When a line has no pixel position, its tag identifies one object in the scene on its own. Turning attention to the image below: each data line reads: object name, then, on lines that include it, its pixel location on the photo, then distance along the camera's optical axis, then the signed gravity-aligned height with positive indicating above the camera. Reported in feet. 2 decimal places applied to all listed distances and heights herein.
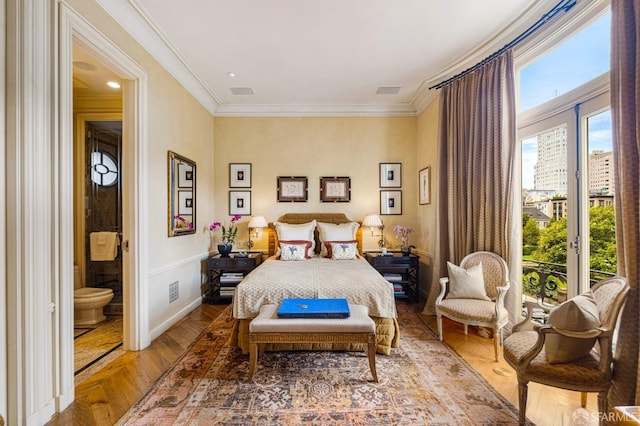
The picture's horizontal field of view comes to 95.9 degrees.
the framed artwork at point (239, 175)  16.25 +2.07
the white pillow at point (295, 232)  14.49 -1.03
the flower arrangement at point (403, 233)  15.12 -1.16
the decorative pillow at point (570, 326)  5.27 -2.14
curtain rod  7.51 +5.33
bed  8.85 -2.59
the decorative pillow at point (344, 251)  13.55 -1.88
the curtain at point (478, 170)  9.56 +1.52
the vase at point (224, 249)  14.49 -1.87
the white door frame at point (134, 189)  8.63 +0.74
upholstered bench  7.32 -3.07
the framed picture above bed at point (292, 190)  16.21 +1.21
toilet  11.19 -3.61
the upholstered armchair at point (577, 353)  5.31 -2.77
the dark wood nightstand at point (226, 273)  14.06 -3.03
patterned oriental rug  6.20 -4.42
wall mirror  11.45 +0.71
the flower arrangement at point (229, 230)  15.30 -0.98
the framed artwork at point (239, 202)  16.28 +0.55
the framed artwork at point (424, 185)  14.44 +1.34
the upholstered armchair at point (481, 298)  8.82 -2.96
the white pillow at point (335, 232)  14.51 -1.05
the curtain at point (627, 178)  5.45 +0.62
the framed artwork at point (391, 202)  16.24 +0.51
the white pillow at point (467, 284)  9.71 -2.49
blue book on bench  7.50 -2.63
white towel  13.17 -1.50
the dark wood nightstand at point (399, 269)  14.17 -2.89
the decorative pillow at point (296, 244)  13.74 -1.55
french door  7.20 +0.76
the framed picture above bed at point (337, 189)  16.19 +1.25
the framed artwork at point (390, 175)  16.22 +2.03
